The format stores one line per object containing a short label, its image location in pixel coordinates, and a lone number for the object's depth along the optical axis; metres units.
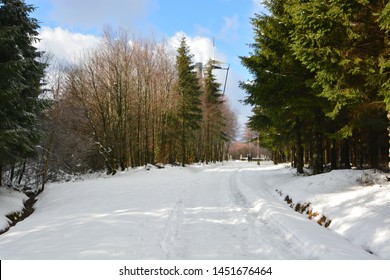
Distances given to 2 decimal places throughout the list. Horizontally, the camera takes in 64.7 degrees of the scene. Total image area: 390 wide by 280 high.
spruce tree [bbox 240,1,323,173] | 13.74
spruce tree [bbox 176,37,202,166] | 32.88
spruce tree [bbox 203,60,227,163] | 42.91
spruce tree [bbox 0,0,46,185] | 11.62
